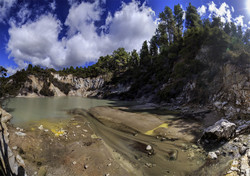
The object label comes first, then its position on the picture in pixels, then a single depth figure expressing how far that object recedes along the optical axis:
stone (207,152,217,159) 5.42
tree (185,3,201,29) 39.99
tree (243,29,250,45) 30.22
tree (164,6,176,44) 40.91
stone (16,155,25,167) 4.77
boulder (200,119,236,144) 6.48
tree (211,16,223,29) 31.06
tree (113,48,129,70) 68.62
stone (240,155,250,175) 3.94
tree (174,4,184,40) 40.88
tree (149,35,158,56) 53.91
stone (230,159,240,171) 4.23
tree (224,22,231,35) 29.74
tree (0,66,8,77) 15.73
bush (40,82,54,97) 55.62
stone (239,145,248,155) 5.00
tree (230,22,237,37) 36.37
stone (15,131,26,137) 6.86
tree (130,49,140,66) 65.22
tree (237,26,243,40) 36.12
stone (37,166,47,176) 4.67
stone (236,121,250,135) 6.87
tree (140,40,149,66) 58.71
